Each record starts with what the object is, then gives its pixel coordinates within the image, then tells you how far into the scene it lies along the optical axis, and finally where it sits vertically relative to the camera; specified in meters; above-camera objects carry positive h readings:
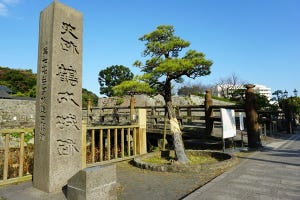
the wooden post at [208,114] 9.02 +0.15
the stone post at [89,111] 16.01 +0.58
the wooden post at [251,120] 8.13 -0.09
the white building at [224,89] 46.28 +5.93
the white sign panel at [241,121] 8.41 -0.14
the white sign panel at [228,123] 6.84 -0.15
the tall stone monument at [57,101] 3.90 +0.32
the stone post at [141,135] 7.16 -0.48
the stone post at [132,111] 11.81 +0.41
